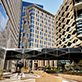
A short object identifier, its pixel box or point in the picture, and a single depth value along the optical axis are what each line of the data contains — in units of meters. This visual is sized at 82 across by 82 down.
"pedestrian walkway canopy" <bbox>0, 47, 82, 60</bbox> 21.74
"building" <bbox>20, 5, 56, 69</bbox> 49.27
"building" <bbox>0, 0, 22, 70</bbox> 14.51
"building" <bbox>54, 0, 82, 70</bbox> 23.35
